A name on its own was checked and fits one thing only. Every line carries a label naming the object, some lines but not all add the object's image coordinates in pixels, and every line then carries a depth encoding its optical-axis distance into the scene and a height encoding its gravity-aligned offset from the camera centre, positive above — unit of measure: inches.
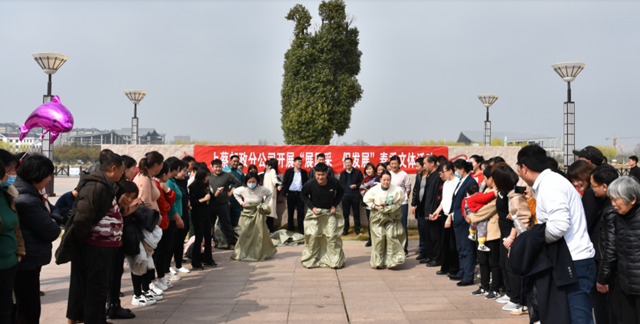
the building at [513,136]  2415.6 +117.7
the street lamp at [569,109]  546.9 +60.2
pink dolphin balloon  267.9 +20.8
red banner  471.2 +3.6
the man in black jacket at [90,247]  159.9 -32.0
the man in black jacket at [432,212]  308.0 -36.7
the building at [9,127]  3685.0 +223.3
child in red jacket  232.1 -24.5
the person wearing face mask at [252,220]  325.1 -44.0
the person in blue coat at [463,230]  258.5 -40.5
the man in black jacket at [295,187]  420.2 -27.2
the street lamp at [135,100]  807.1 +96.7
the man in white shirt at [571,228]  126.8 -19.0
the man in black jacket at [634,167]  340.8 -6.0
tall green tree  982.4 +173.9
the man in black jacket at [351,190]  417.7 -29.3
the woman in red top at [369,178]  367.9 -17.1
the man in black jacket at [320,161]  407.0 -3.5
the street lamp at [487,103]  831.7 +98.1
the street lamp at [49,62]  527.2 +105.8
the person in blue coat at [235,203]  395.5 -39.0
